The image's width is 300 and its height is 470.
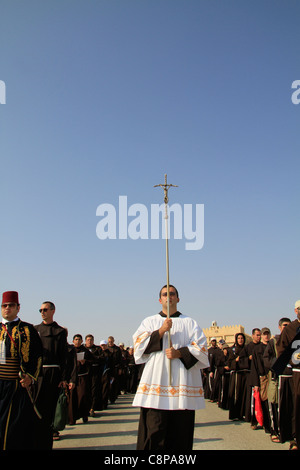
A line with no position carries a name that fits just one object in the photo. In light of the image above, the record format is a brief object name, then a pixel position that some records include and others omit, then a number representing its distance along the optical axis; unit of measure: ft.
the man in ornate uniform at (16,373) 20.01
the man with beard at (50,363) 27.81
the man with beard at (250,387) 40.16
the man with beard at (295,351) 24.82
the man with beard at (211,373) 64.49
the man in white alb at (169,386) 17.88
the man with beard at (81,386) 41.34
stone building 313.12
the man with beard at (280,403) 31.73
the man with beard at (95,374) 51.21
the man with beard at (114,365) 63.22
